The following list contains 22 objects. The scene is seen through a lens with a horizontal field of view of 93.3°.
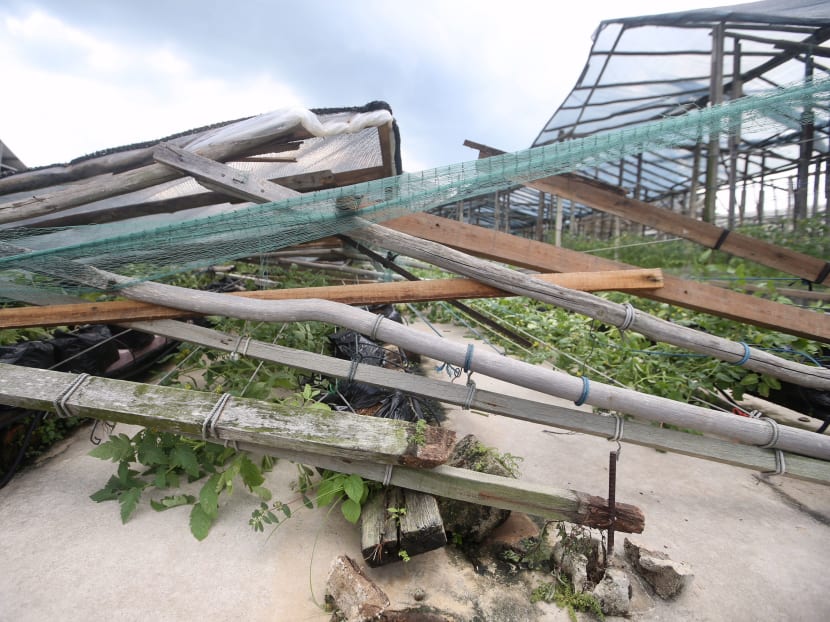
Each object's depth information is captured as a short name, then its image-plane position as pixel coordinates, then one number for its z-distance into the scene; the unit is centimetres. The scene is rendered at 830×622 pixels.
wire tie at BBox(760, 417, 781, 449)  208
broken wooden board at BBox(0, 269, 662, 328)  220
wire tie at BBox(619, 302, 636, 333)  213
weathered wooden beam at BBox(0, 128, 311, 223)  224
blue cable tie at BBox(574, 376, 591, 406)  204
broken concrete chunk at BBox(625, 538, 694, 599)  170
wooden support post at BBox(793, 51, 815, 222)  510
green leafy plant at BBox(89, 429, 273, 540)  199
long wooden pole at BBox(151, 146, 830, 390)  213
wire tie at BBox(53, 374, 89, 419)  190
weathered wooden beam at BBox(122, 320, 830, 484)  212
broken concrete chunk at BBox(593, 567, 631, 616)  163
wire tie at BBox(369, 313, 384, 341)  211
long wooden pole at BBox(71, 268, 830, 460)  206
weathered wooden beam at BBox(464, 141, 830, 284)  303
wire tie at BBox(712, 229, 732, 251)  299
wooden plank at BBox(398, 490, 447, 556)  172
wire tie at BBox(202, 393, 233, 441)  180
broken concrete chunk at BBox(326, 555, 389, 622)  143
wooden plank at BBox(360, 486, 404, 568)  173
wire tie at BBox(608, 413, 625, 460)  219
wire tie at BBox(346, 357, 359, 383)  231
